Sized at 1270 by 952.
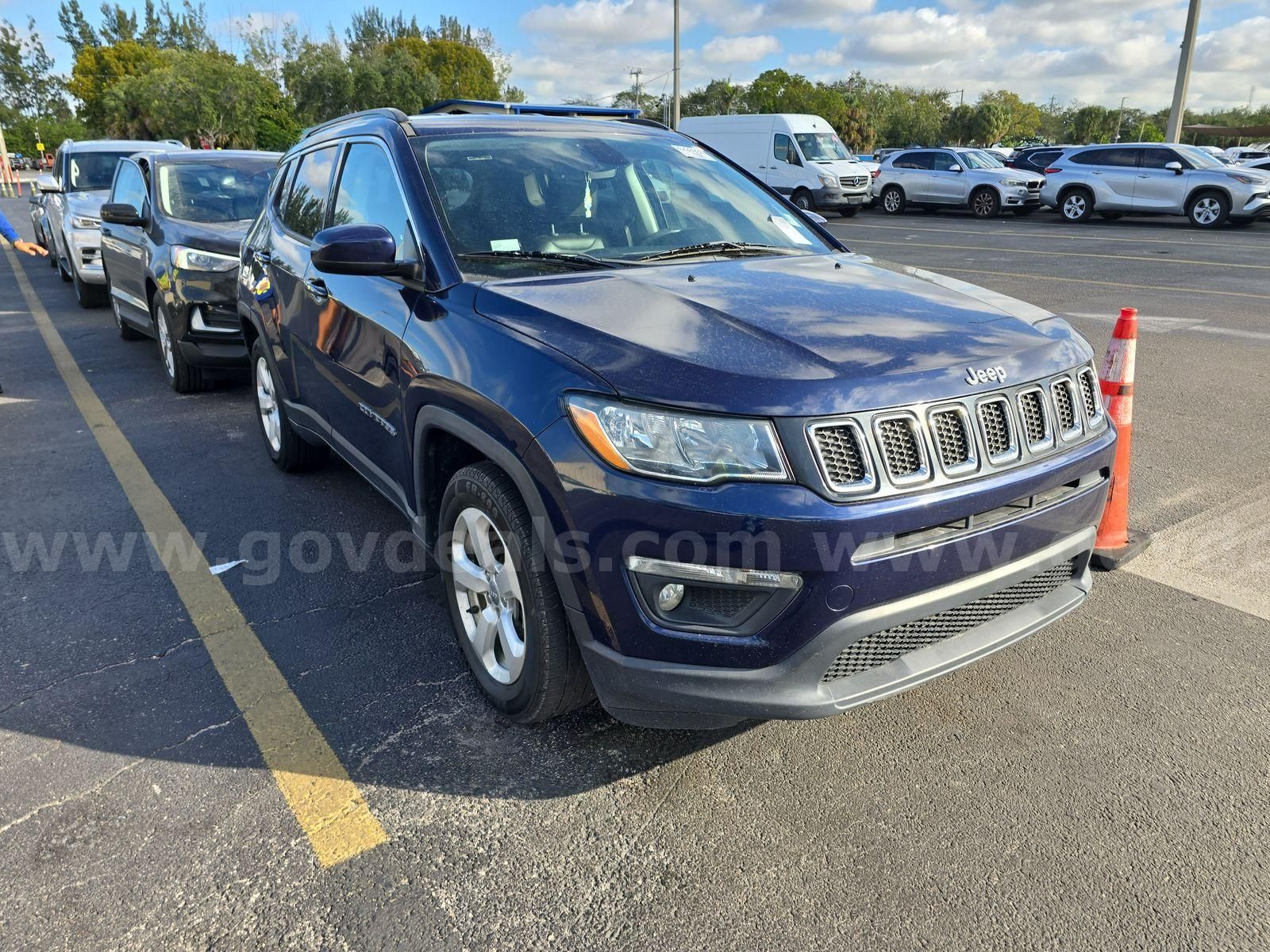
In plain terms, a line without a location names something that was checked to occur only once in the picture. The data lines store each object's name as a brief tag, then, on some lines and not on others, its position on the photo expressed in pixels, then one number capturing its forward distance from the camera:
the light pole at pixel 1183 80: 23.69
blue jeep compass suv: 2.20
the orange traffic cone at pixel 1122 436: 3.84
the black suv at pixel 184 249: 6.66
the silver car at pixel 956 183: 22.55
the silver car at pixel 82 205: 11.16
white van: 22.75
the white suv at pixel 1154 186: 19.05
